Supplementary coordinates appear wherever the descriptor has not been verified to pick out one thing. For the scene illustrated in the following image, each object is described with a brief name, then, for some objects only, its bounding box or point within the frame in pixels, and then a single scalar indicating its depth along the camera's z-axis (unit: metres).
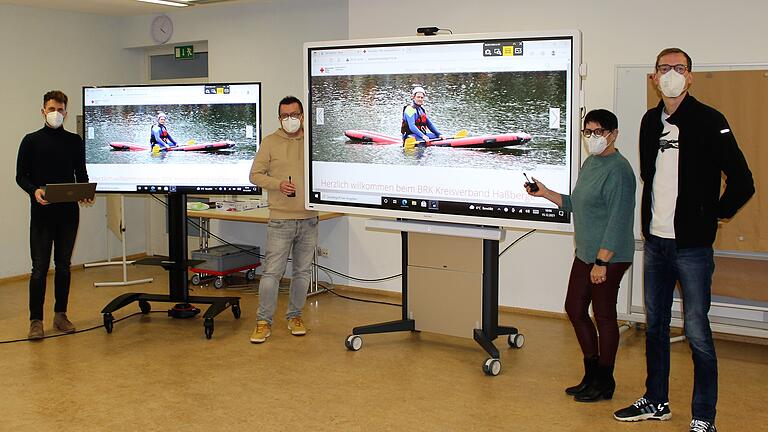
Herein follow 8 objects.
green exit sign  8.27
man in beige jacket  5.25
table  6.59
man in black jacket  3.43
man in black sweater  5.33
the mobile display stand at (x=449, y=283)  4.86
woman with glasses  3.89
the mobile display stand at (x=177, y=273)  5.72
